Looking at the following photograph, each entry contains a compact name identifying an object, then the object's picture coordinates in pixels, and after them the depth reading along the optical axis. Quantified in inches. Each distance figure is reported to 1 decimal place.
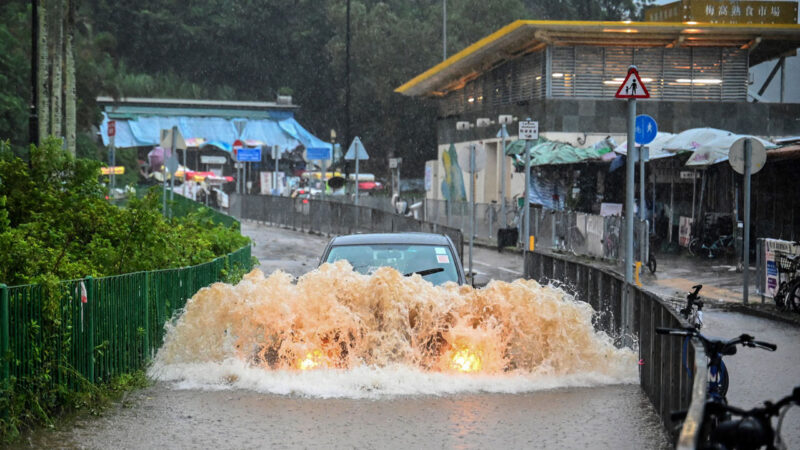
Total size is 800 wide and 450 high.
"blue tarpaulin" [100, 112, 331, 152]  3501.5
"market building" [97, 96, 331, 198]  3526.1
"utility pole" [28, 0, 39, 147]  1231.5
